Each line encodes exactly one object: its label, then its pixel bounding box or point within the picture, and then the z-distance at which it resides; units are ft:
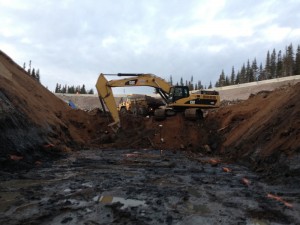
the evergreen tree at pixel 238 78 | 221.96
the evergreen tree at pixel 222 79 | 238.47
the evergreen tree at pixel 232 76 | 239.68
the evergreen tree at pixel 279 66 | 184.41
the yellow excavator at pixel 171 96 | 49.49
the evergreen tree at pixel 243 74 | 220.41
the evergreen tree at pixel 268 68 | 198.49
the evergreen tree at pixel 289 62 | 167.89
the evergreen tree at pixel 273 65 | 194.54
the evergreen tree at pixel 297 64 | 163.51
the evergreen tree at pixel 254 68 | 215.16
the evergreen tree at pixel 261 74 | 205.66
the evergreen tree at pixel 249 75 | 214.02
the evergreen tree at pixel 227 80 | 232.09
